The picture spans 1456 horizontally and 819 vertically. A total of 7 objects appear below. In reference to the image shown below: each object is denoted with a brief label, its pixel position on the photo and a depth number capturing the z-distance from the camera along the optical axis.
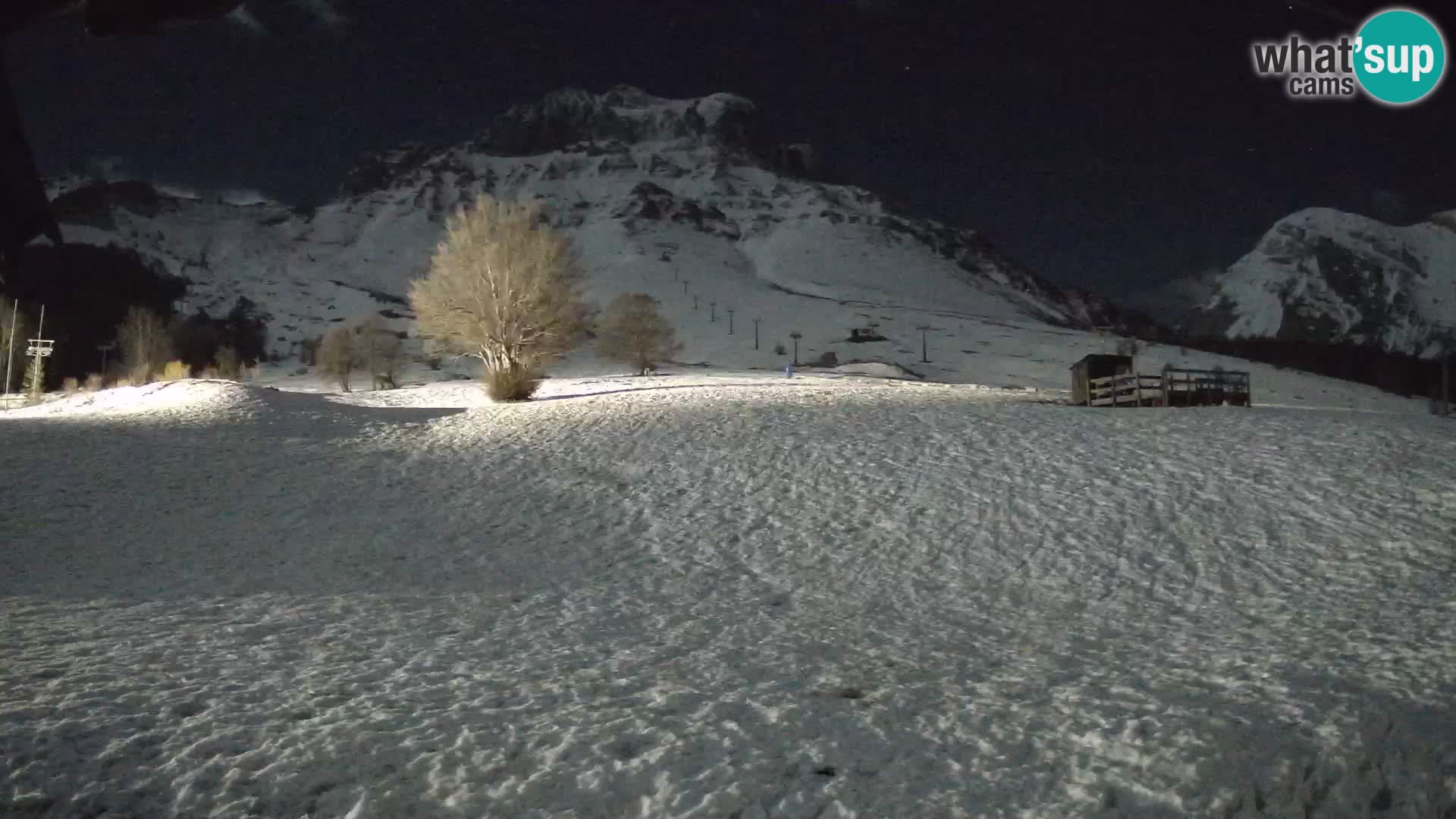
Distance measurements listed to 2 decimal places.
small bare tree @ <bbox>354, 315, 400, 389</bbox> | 88.62
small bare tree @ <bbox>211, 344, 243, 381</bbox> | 77.88
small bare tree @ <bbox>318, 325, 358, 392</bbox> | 82.50
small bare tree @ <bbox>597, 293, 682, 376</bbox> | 72.00
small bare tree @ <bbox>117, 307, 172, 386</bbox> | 69.12
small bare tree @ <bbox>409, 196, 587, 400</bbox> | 42.88
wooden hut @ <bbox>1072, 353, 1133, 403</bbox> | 38.28
